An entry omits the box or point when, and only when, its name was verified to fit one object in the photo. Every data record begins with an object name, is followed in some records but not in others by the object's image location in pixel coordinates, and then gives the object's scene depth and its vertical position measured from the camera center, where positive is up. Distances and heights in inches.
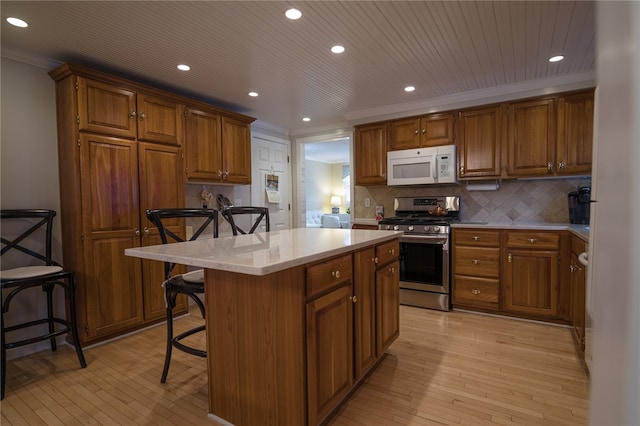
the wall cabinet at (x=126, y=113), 97.0 +32.1
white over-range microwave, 139.2 +17.3
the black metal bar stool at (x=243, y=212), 92.7 -2.1
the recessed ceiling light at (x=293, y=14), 76.2 +47.2
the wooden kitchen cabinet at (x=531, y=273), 113.7 -26.8
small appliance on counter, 115.5 -1.1
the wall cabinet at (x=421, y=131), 142.0 +33.8
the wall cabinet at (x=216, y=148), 129.5 +25.9
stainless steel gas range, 130.9 -23.1
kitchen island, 51.8 -21.8
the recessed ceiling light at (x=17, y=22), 77.2 +46.5
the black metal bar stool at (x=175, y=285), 73.3 -18.8
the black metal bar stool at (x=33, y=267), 80.6 -16.9
